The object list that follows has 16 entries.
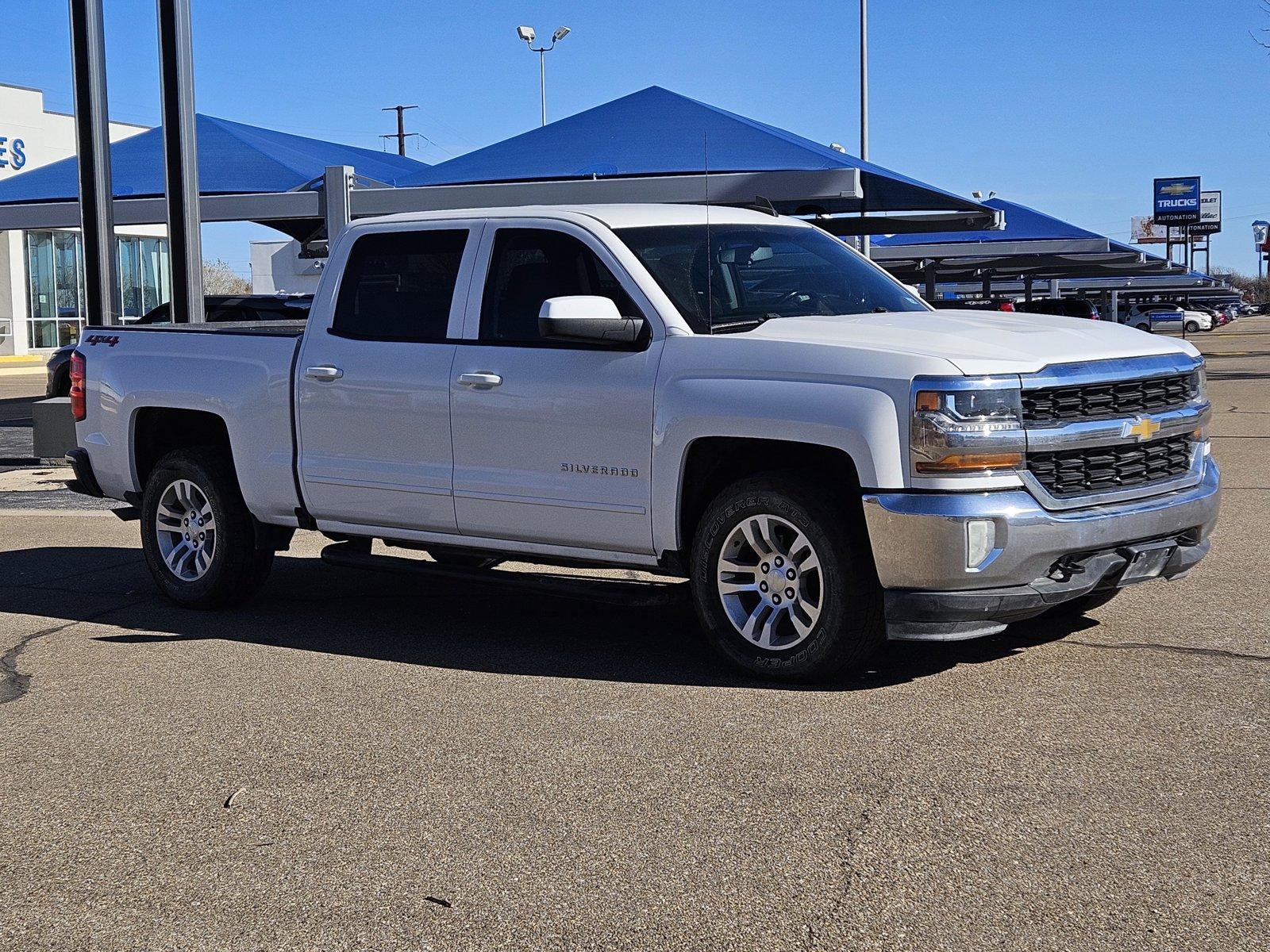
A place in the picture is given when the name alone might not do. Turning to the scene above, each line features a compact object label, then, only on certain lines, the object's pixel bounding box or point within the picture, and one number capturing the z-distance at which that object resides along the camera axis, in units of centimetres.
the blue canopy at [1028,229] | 3031
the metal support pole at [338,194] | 1866
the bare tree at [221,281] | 11125
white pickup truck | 568
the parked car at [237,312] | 1728
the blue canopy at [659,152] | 1872
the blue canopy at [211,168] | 2181
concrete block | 1491
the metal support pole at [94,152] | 1597
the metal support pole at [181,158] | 1473
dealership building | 4959
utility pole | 8069
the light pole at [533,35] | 4941
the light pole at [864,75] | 3659
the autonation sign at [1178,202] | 12888
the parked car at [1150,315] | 6565
